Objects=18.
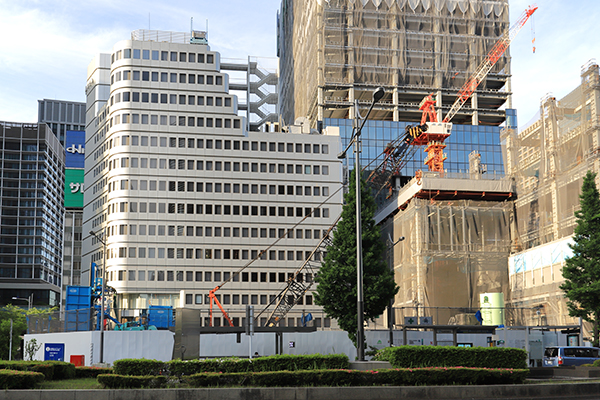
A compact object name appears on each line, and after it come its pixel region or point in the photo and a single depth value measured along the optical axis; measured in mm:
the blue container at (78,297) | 59062
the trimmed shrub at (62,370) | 26391
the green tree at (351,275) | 41000
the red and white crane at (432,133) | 94312
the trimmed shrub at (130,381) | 21797
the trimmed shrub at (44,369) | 25094
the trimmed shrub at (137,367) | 22766
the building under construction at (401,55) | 123812
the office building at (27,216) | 163875
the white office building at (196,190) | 92125
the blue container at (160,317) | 60350
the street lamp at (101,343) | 46250
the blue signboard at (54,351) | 47000
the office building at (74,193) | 151250
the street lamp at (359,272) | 27000
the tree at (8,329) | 84188
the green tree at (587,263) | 41844
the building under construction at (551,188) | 56844
